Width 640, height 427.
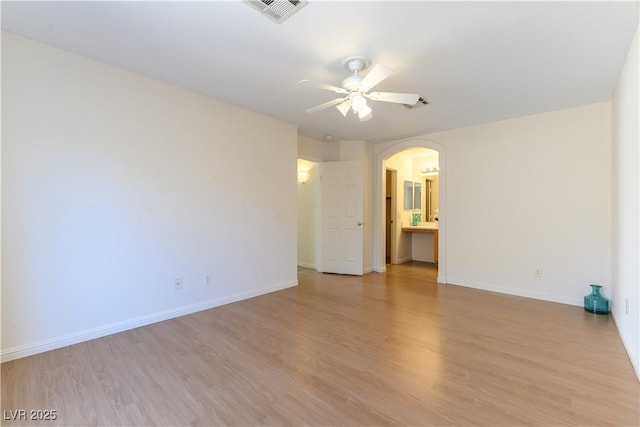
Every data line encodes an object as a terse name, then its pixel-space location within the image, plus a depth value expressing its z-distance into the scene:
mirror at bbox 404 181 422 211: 6.88
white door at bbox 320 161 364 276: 5.38
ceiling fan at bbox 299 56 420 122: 2.43
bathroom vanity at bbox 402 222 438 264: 6.36
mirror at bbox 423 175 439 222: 7.37
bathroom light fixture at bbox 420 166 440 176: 7.04
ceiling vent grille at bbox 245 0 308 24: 1.89
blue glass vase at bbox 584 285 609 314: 3.35
